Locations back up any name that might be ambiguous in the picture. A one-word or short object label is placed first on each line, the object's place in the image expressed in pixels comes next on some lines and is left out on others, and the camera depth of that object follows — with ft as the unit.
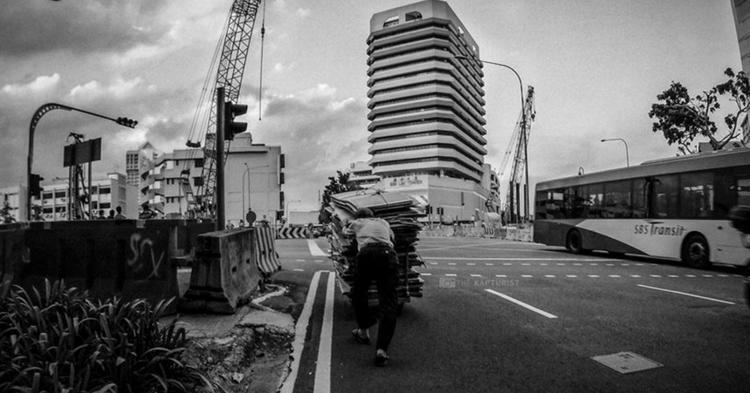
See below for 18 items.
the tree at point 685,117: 86.64
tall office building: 376.89
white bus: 43.09
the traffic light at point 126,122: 70.74
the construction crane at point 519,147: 291.93
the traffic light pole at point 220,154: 29.04
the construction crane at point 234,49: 141.90
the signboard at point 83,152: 52.06
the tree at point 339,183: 330.95
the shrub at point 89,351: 9.89
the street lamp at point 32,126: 61.93
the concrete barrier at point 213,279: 20.08
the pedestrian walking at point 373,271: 17.11
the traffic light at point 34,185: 64.64
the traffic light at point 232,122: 31.27
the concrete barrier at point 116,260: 18.56
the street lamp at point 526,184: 105.06
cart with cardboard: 22.71
